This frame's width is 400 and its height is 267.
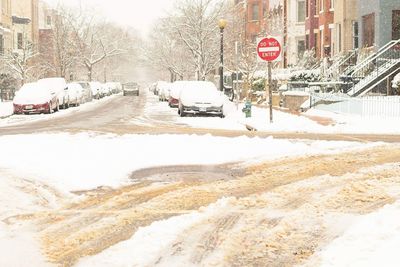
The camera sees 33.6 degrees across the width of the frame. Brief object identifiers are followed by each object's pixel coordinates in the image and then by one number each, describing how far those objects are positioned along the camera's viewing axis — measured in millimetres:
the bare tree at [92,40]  81812
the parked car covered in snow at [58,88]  32000
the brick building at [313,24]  43906
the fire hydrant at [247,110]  23953
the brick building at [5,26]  54438
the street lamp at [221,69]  35375
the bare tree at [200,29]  54312
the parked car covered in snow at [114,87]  76912
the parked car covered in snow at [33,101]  29328
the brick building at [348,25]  35906
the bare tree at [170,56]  78000
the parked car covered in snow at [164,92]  46538
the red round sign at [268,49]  19516
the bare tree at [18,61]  49844
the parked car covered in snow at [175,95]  35812
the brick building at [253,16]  63759
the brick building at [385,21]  30609
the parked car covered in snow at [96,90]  55806
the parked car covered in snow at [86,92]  43938
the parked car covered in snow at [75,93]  37469
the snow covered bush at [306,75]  34719
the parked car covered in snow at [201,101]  26156
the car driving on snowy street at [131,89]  70688
